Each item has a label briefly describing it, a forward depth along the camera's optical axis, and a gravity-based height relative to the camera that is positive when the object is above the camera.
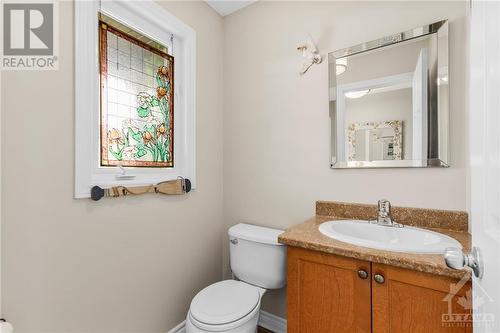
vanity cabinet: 0.81 -0.51
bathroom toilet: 1.15 -0.73
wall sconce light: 1.49 +0.70
